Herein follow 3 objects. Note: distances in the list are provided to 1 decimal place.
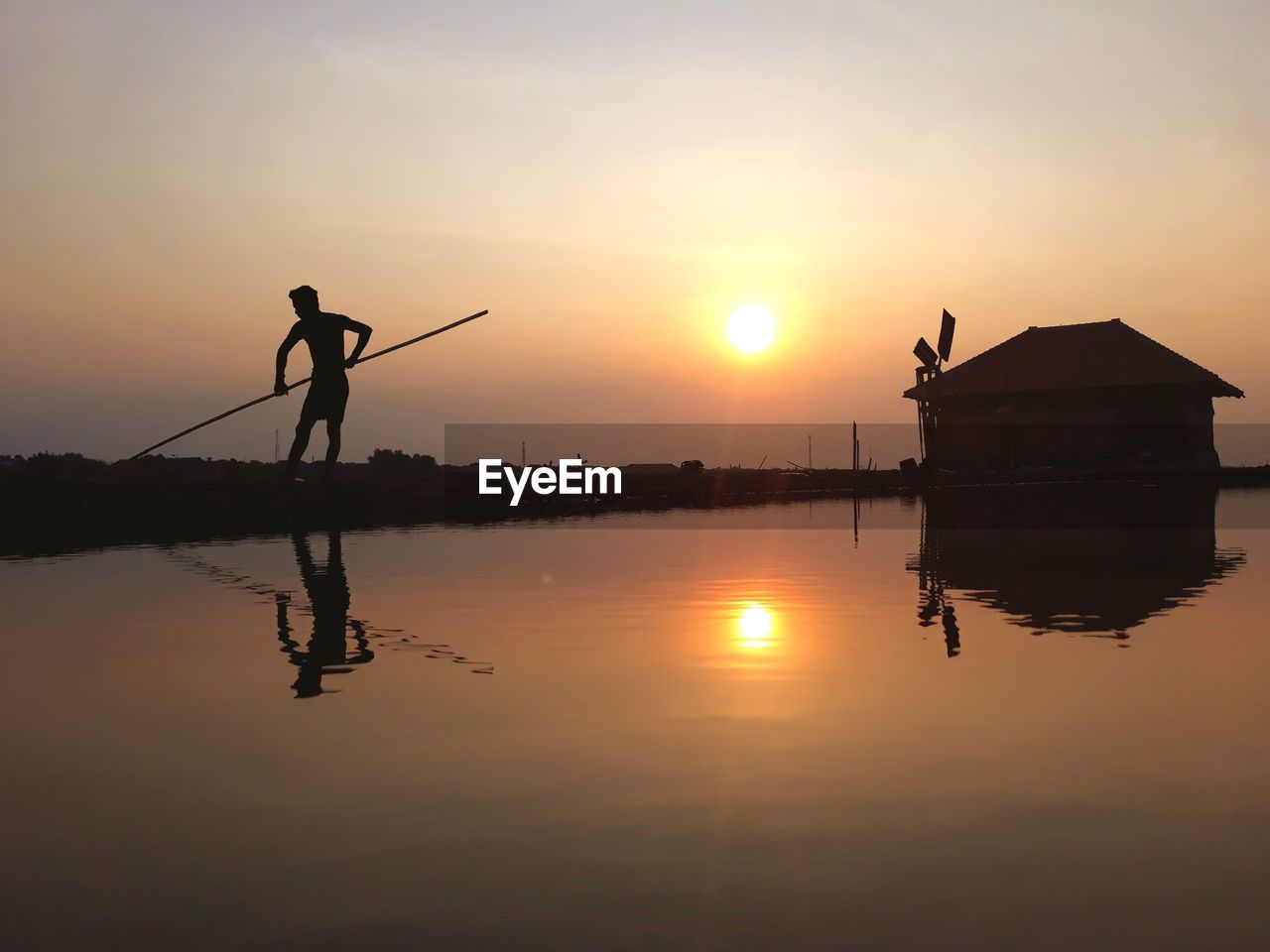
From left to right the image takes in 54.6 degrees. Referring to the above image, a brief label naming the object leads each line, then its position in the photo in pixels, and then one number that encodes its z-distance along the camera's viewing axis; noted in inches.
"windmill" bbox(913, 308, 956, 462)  2156.7
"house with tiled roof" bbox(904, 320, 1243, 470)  2103.8
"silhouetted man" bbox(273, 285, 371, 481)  649.0
